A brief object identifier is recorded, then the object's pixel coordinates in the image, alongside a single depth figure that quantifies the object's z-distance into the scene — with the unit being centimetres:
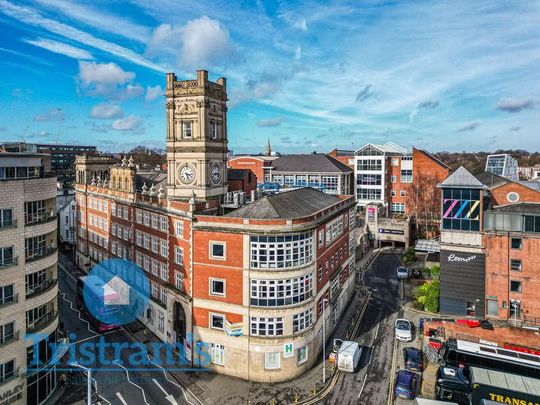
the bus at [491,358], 3203
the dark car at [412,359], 3575
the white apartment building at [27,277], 2817
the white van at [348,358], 3534
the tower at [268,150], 13770
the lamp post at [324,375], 3370
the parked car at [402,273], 6081
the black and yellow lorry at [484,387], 2714
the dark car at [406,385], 3138
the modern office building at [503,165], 7750
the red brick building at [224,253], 3400
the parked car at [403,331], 4116
